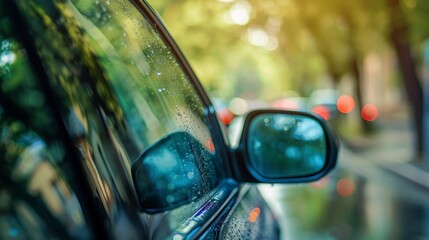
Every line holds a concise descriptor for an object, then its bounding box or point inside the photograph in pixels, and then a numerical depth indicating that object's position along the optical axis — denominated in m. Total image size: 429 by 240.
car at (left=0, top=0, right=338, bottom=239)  1.25
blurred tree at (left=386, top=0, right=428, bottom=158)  15.66
